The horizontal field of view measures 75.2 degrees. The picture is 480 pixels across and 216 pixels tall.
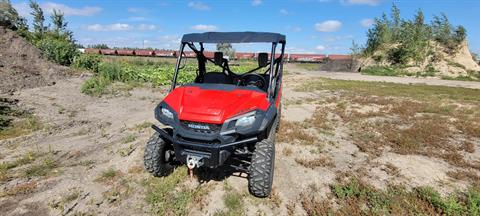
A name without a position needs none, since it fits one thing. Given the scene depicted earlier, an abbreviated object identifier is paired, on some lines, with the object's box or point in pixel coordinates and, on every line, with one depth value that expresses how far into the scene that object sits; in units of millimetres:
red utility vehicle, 3605
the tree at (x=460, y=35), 25703
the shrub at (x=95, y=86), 11406
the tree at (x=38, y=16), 32656
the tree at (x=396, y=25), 29156
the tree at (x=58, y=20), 34031
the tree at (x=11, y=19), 19000
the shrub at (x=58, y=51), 17062
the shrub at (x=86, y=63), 17062
